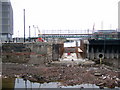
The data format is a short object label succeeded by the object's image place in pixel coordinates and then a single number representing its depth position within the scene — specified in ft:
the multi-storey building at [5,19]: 203.21
